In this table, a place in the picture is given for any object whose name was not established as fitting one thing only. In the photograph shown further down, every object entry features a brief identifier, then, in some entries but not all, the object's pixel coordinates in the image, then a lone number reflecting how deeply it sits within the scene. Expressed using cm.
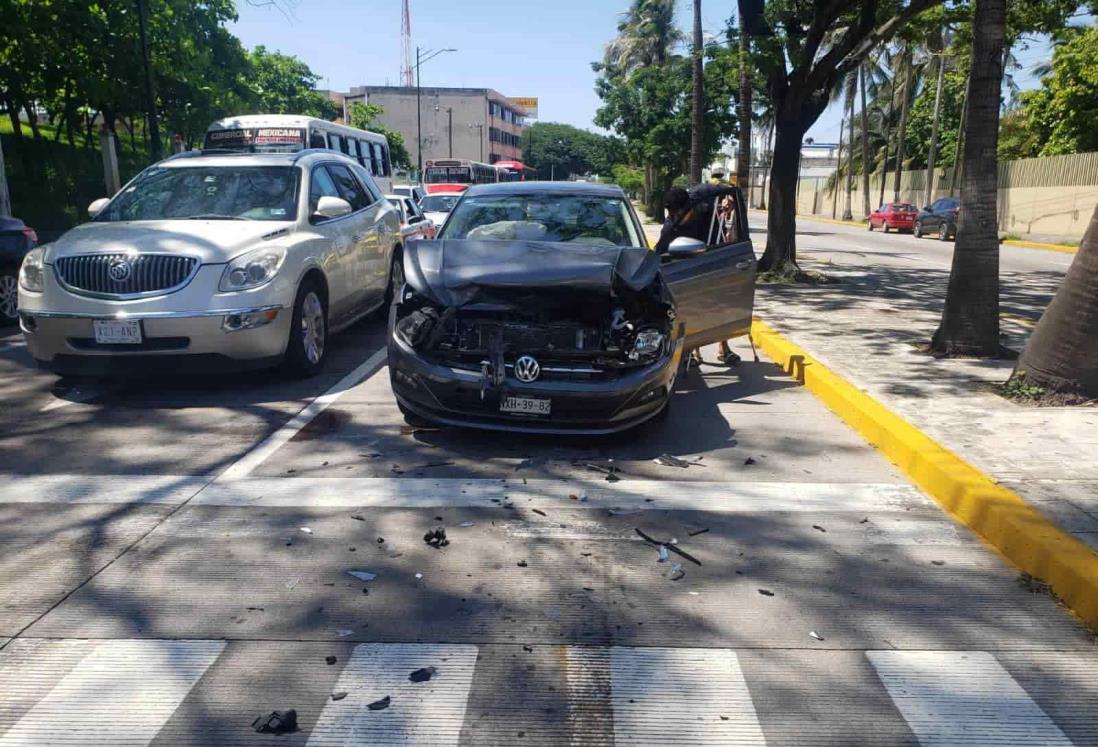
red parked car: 3825
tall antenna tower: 9856
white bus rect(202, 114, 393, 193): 2042
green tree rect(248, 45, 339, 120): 4722
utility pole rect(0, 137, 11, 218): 1917
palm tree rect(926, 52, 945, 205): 4109
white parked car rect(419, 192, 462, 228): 2267
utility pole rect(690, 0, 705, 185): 2470
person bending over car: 840
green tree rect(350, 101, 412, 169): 6512
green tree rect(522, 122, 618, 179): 14138
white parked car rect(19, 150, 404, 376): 673
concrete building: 10288
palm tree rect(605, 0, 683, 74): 5319
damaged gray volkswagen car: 565
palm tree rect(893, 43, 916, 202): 4488
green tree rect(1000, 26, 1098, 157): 3356
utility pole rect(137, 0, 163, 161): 2191
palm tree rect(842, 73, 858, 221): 5212
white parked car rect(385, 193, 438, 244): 1205
